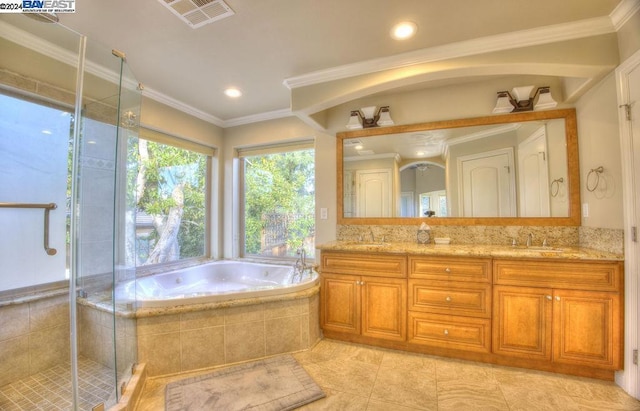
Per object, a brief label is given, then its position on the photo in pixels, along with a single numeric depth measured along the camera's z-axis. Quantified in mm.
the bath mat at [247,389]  1679
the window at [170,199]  2988
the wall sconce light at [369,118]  2789
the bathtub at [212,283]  2012
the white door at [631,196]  1662
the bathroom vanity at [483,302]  1857
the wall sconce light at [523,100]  2308
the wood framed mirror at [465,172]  2375
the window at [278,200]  3398
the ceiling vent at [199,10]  1634
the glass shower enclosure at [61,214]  1710
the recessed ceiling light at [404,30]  1830
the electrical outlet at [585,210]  2186
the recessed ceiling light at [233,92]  2803
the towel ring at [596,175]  2007
